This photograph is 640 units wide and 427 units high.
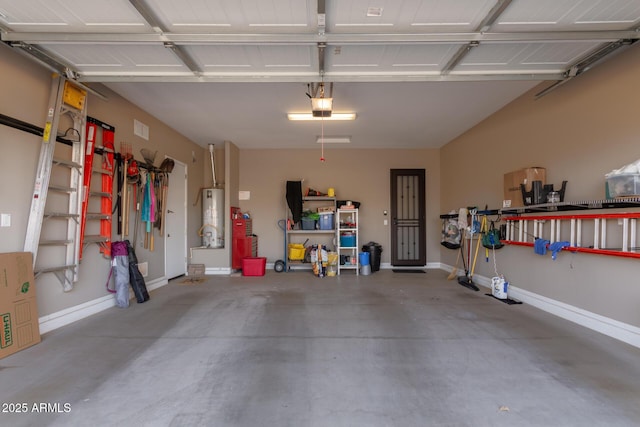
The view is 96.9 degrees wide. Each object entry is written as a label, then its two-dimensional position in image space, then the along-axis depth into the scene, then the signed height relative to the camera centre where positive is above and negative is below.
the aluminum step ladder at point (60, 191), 2.89 +0.34
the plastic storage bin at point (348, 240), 6.67 -0.50
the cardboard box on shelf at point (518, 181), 3.81 +0.52
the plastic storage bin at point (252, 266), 6.33 -1.03
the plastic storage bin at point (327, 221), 6.78 -0.04
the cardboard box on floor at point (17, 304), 2.55 -0.78
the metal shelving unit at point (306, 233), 6.82 -0.34
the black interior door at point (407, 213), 7.26 +0.14
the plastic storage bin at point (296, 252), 6.70 -0.77
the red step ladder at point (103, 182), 3.53 +0.53
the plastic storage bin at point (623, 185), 2.55 +0.30
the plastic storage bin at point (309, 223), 6.83 -0.09
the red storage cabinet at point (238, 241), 6.49 -0.49
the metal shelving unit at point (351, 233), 6.51 -0.41
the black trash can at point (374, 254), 6.77 -0.84
